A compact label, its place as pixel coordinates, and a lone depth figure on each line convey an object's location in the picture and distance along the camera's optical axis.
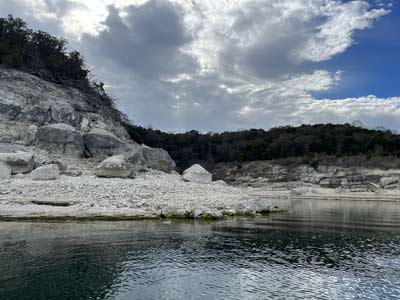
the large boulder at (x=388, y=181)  88.12
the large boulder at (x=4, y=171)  36.78
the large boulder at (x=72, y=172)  41.25
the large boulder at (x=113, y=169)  41.75
